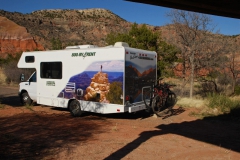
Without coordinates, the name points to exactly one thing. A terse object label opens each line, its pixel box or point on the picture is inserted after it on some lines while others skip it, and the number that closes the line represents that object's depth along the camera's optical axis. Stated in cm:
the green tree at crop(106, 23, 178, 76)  1670
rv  962
